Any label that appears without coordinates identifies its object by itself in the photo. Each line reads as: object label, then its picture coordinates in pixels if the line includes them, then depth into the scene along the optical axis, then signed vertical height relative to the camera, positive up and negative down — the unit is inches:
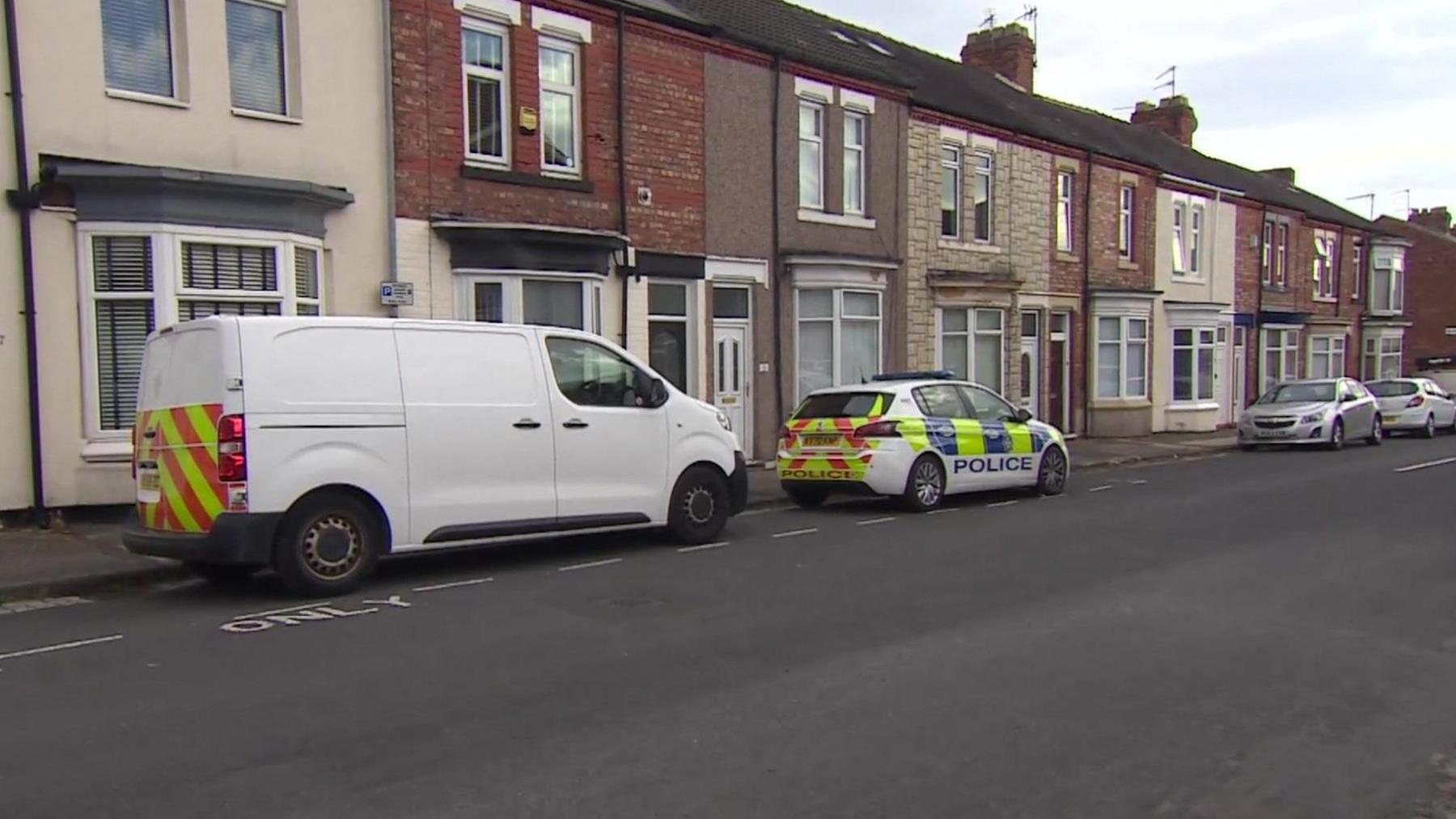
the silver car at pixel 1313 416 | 877.8 -45.9
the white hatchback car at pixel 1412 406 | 1032.2 -45.1
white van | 309.4 -23.9
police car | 498.0 -37.6
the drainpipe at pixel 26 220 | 418.6 +53.3
